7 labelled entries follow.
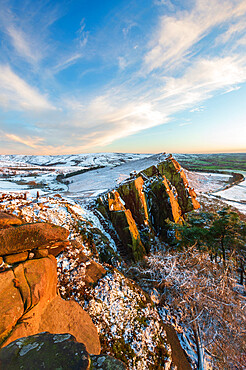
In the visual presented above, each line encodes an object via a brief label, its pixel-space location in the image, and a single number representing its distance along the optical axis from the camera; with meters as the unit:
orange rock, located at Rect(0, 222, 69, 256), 5.03
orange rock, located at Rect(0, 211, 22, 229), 5.64
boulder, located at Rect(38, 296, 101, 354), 5.31
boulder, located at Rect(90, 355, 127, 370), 2.84
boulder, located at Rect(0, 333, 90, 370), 2.71
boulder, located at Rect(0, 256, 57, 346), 4.04
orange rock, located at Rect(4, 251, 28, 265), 5.04
